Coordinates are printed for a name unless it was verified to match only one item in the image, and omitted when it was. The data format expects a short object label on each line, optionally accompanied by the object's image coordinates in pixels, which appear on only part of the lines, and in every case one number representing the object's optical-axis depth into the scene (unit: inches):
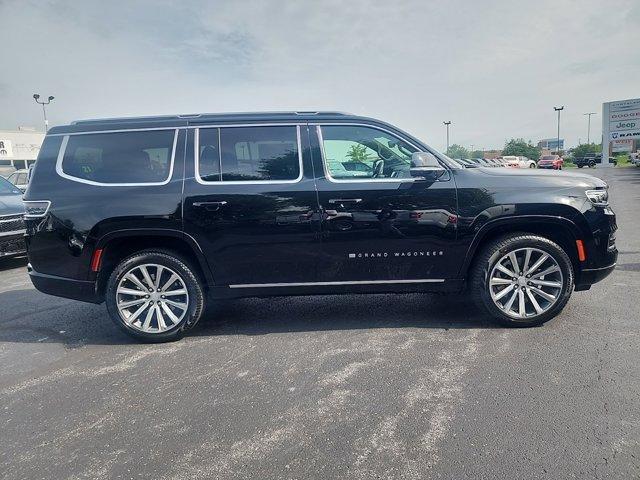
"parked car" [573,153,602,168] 2055.9
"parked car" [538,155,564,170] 1573.6
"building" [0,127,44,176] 2219.5
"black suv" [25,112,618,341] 153.4
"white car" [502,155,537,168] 1476.6
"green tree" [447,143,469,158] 2470.5
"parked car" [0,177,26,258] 276.1
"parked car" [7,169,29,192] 562.8
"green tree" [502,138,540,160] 2550.7
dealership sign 2052.2
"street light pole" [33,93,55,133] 1425.7
